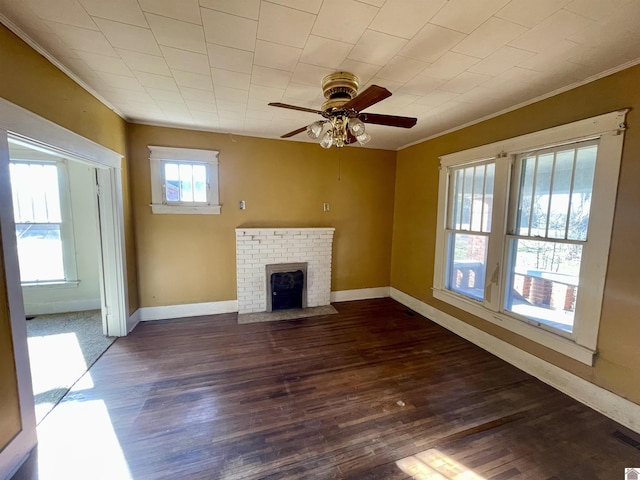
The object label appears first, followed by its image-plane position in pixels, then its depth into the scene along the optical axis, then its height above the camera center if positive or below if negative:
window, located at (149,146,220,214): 3.48 +0.43
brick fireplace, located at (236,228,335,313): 3.89 -0.69
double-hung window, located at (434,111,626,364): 2.06 -0.10
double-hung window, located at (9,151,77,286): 3.53 -0.14
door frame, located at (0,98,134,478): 1.50 -0.05
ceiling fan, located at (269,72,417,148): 1.90 +0.74
